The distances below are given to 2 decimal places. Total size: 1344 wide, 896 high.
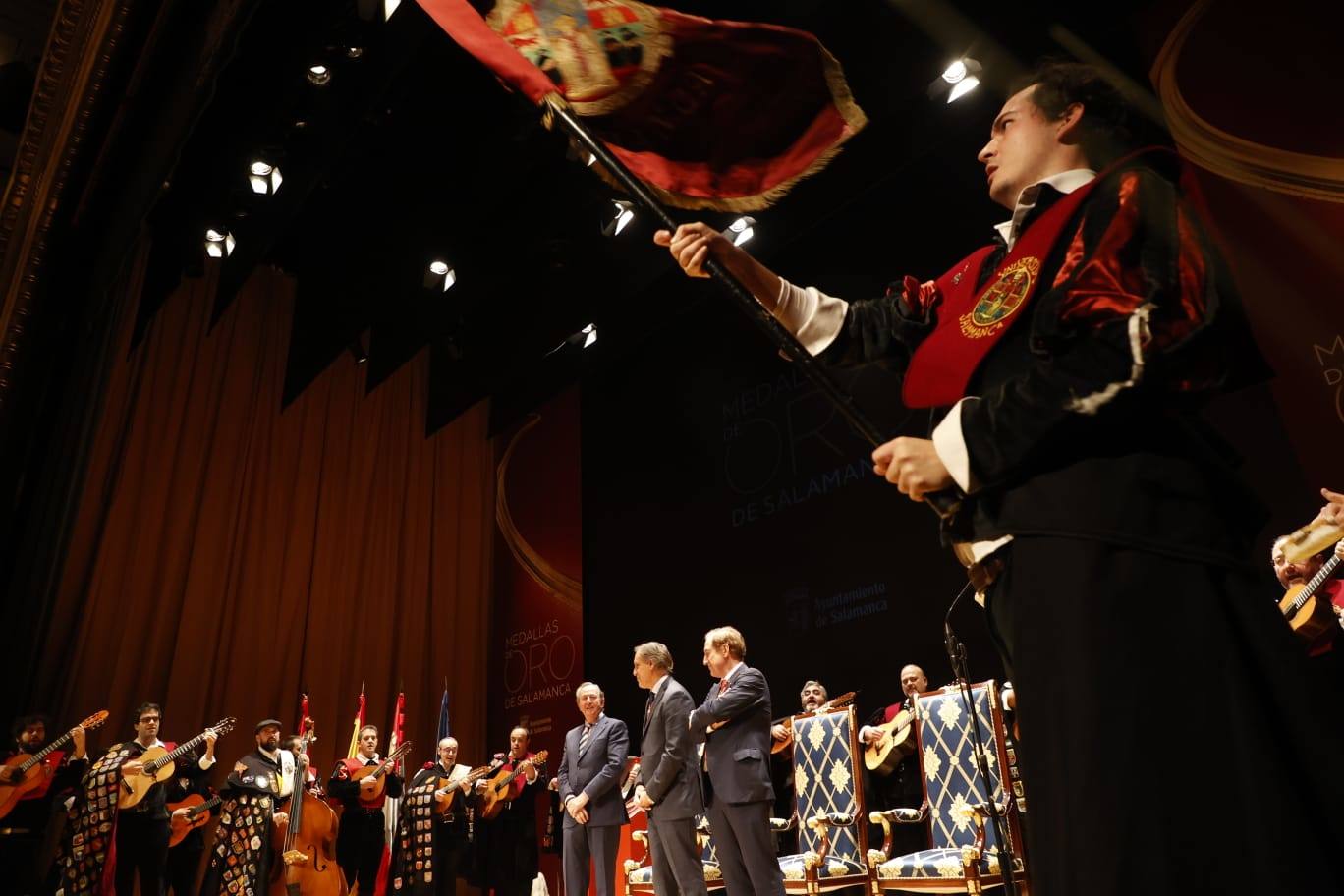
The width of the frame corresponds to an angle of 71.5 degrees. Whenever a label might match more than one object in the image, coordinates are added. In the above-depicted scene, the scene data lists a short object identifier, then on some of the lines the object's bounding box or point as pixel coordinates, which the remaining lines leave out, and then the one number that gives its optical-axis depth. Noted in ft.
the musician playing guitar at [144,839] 21.67
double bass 21.01
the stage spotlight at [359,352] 37.55
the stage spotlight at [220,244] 31.53
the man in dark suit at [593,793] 17.48
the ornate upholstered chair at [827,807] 14.02
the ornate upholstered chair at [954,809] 12.32
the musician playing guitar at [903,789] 18.86
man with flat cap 21.27
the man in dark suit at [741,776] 13.69
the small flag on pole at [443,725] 28.76
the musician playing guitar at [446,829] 24.00
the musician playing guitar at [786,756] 20.24
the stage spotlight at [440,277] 31.14
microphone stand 6.97
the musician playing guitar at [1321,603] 11.58
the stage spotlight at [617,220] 26.91
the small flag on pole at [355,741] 26.73
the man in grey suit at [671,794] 14.61
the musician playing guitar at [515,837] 25.70
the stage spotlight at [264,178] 26.89
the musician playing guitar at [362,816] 24.80
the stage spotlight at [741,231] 26.96
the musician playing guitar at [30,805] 20.33
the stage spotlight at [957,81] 20.81
